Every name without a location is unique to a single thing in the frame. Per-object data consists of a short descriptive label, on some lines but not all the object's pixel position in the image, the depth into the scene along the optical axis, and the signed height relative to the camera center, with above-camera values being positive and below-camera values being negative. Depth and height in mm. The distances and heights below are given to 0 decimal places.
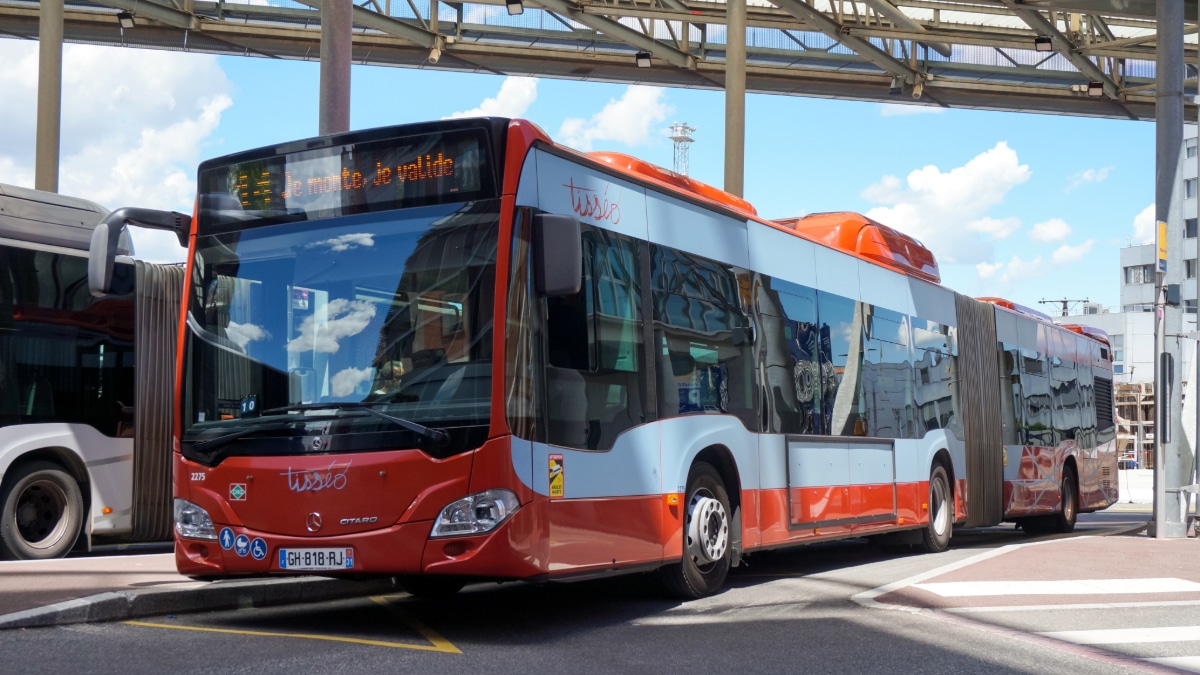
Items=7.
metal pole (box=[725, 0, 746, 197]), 17812 +4076
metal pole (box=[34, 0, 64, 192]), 19031 +4340
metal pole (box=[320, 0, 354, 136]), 10719 +2734
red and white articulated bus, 7473 +176
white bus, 11867 +65
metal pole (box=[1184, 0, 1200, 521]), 18325 -861
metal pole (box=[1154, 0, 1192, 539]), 17062 +2079
